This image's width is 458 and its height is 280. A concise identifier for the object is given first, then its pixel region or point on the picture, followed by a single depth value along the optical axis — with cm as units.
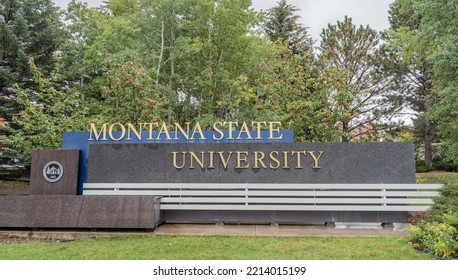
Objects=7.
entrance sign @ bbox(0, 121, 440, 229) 968
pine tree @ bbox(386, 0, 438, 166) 2817
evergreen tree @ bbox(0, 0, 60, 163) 2131
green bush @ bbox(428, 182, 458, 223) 819
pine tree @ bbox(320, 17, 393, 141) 2769
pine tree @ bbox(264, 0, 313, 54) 3206
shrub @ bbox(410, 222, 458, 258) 641
